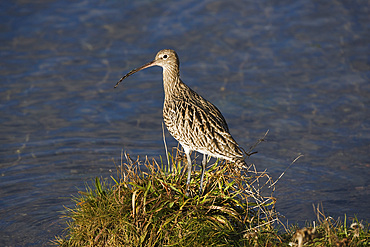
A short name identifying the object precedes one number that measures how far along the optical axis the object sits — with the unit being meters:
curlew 14.17
